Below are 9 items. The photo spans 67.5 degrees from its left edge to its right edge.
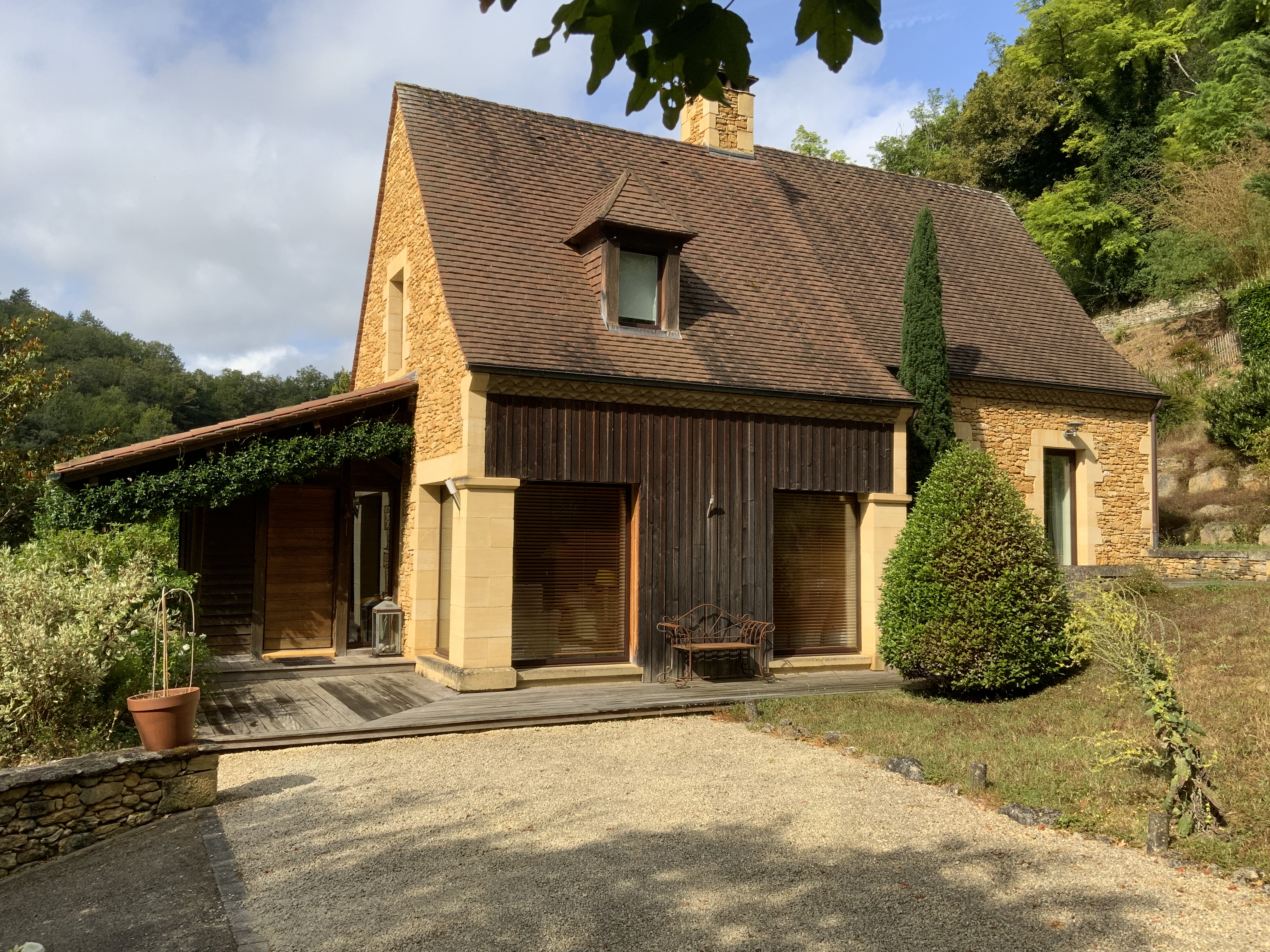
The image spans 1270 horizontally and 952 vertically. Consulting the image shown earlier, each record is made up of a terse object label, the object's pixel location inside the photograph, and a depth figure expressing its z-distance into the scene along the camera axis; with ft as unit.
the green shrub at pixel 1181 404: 79.97
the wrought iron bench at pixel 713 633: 38.83
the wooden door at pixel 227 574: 42.63
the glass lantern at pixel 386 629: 44.19
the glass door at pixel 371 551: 47.19
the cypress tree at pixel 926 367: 45.52
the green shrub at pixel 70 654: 24.98
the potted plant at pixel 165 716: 22.93
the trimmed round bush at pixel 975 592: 33.60
